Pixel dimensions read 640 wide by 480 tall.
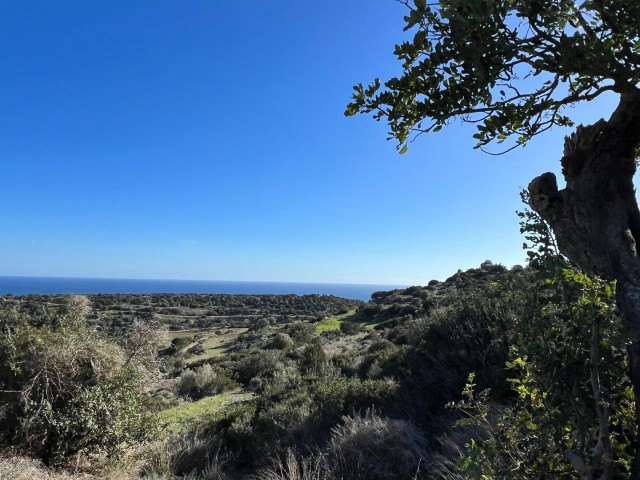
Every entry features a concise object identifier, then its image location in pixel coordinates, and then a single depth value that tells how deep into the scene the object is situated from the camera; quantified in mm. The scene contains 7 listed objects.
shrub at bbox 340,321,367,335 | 26391
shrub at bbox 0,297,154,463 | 7203
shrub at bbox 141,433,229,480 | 7289
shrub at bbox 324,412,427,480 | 6078
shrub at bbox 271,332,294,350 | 23500
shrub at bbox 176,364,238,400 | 14789
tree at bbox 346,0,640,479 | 2236
